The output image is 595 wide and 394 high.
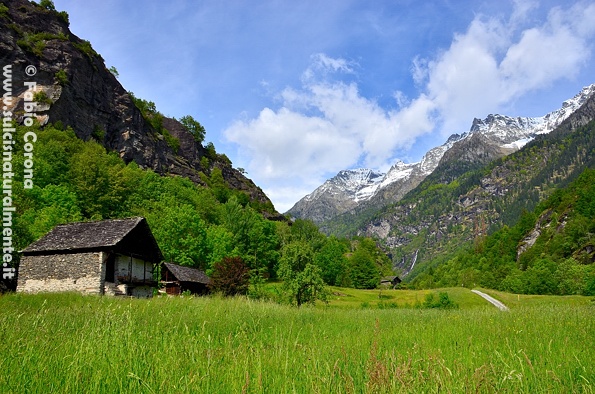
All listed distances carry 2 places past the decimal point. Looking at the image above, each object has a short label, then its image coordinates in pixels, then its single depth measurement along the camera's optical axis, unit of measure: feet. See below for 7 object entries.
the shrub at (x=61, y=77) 236.63
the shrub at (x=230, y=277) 139.54
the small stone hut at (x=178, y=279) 157.99
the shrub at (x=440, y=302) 136.67
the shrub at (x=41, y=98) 223.71
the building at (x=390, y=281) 443.08
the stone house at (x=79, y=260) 112.57
